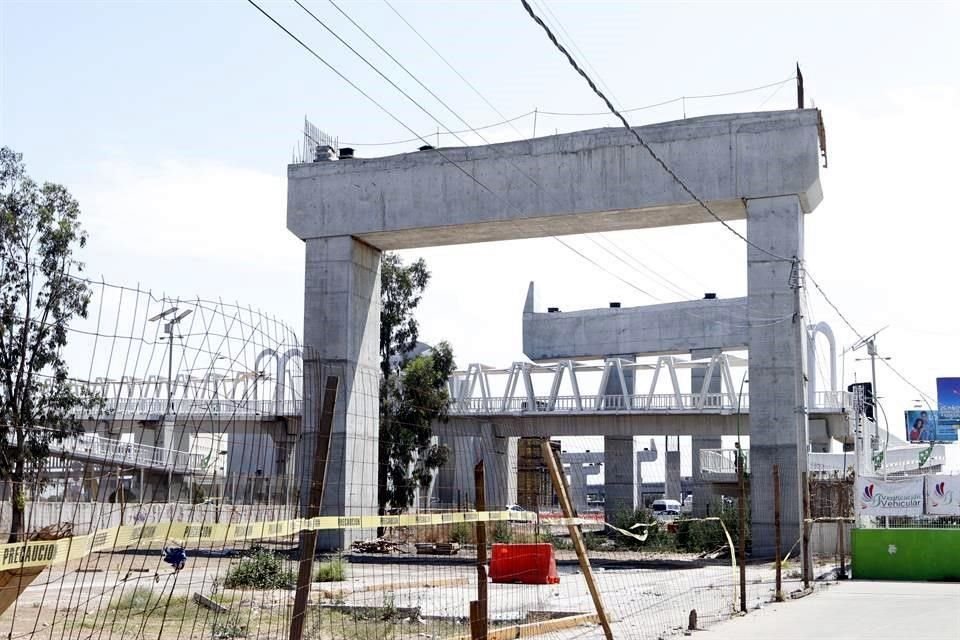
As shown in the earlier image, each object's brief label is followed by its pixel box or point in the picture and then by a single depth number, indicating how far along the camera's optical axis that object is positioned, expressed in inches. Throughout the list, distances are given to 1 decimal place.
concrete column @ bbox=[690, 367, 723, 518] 2482.8
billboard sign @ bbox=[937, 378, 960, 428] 3804.1
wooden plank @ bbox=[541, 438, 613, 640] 462.6
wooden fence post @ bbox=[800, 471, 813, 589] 876.8
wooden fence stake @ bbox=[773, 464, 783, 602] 754.4
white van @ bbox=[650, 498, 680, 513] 3927.2
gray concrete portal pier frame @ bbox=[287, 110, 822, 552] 1305.4
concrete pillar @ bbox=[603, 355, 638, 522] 2507.4
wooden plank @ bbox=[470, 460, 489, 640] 416.8
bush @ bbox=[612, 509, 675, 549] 1557.6
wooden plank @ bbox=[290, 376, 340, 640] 326.3
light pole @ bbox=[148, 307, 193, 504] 330.6
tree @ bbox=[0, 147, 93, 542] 1385.3
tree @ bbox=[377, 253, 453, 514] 1840.6
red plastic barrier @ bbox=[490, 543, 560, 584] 857.5
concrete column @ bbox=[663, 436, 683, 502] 3247.0
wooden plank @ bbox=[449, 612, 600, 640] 513.3
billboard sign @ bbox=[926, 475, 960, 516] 1117.7
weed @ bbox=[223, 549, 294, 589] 831.1
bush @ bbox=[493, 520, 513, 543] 1163.0
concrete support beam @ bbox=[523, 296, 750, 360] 2491.4
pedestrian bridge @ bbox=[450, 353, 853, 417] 2101.4
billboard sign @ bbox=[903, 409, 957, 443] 3976.4
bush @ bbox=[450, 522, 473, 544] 1324.9
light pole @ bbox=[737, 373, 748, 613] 686.5
